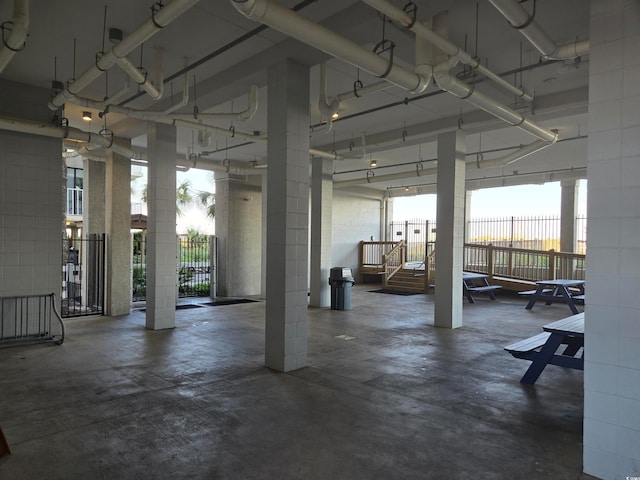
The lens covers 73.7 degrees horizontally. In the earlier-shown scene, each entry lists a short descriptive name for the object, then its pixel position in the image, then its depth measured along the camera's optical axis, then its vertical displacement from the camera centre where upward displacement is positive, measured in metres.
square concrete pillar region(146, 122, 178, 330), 7.88 +0.05
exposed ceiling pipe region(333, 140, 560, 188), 8.09 +1.76
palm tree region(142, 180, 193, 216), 25.41 +2.17
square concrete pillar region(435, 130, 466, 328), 8.30 +0.13
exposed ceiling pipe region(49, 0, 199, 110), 3.61 +1.86
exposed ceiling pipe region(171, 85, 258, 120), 6.29 +1.78
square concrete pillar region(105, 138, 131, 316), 9.34 -0.05
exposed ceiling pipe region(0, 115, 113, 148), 6.34 +1.57
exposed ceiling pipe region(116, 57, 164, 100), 4.68 +1.79
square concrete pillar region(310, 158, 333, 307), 11.00 +0.09
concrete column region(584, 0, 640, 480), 2.81 -0.06
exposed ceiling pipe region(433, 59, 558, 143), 4.65 +1.74
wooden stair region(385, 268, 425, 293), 14.81 -1.68
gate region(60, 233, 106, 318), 9.57 -1.17
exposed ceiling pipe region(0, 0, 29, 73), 3.94 +1.89
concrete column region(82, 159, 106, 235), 11.17 +0.83
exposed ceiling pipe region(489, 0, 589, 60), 3.41 +1.82
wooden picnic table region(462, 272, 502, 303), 11.94 -1.48
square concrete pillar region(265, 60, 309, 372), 5.37 +0.22
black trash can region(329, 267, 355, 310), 10.46 -1.35
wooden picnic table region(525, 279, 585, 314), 10.24 -1.43
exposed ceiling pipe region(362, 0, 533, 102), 3.48 +1.85
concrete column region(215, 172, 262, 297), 13.28 -0.10
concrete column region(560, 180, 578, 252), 14.18 +0.83
